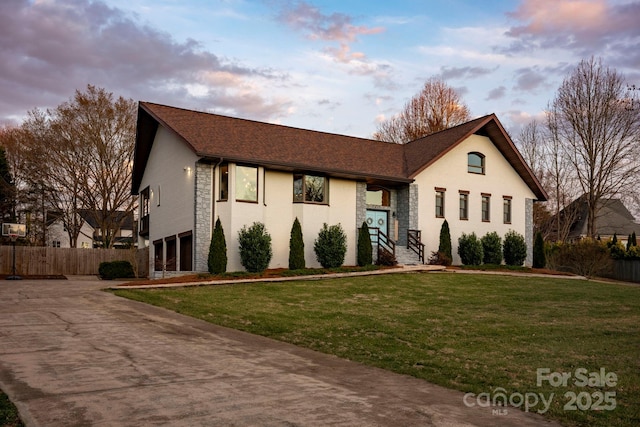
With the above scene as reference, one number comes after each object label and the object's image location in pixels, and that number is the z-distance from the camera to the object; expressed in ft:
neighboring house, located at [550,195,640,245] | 173.71
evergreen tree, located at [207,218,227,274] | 71.97
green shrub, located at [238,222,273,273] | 75.20
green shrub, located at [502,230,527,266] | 100.07
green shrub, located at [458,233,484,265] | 94.48
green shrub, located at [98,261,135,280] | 88.69
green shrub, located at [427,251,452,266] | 89.71
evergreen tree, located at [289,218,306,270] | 78.59
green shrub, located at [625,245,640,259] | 114.01
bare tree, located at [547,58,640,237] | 119.14
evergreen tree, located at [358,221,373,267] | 83.97
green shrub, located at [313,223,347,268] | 81.51
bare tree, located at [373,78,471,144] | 152.25
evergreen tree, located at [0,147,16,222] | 124.26
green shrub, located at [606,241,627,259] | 116.65
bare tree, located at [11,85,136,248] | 116.67
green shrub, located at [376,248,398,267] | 85.56
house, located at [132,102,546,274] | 77.20
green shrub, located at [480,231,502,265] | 97.35
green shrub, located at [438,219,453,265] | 91.97
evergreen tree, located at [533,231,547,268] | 102.63
